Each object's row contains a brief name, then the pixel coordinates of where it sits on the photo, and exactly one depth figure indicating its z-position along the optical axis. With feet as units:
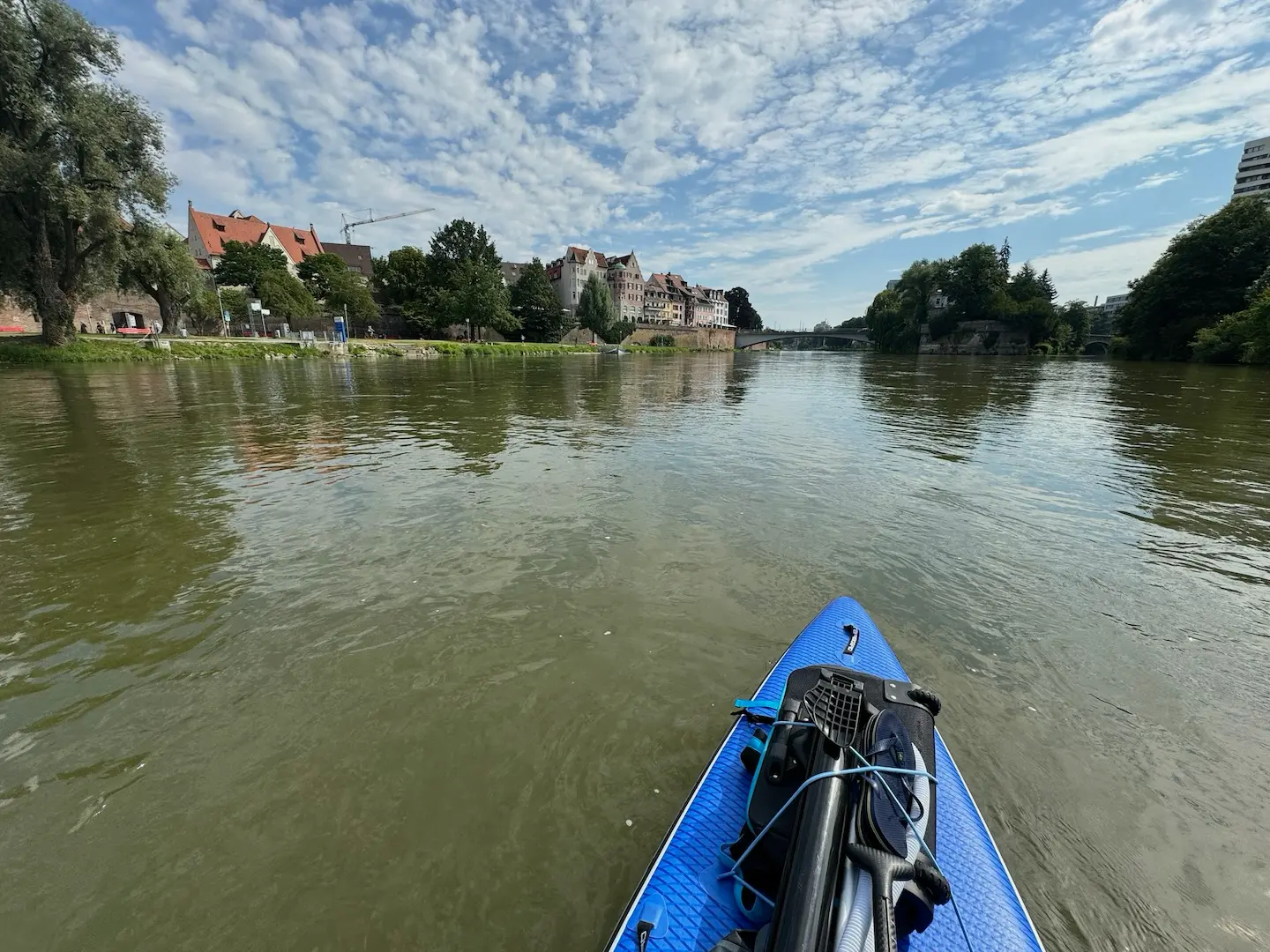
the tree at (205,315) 158.16
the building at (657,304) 436.35
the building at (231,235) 267.18
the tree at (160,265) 109.70
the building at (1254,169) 346.74
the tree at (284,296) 198.29
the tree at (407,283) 236.63
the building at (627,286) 406.21
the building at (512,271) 420.36
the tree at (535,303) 278.67
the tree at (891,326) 327.67
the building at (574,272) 384.68
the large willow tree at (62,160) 92.48
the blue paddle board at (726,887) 6.30
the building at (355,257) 331.98
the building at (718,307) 520.34
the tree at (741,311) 578.25
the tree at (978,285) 286.66
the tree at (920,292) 310.86
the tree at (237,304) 195.21
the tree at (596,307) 303.68
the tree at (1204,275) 161.48
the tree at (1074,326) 276.62
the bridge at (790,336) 409.49
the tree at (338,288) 223.30
